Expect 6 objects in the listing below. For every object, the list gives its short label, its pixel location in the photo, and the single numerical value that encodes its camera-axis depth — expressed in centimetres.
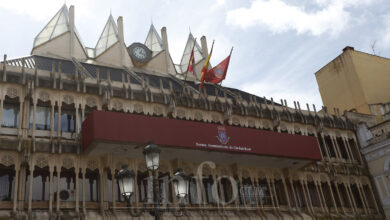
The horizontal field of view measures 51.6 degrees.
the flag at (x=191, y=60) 3127
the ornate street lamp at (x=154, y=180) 1212
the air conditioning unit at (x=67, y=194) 2125
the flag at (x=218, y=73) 3011
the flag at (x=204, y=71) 2988
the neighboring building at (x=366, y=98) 3312
